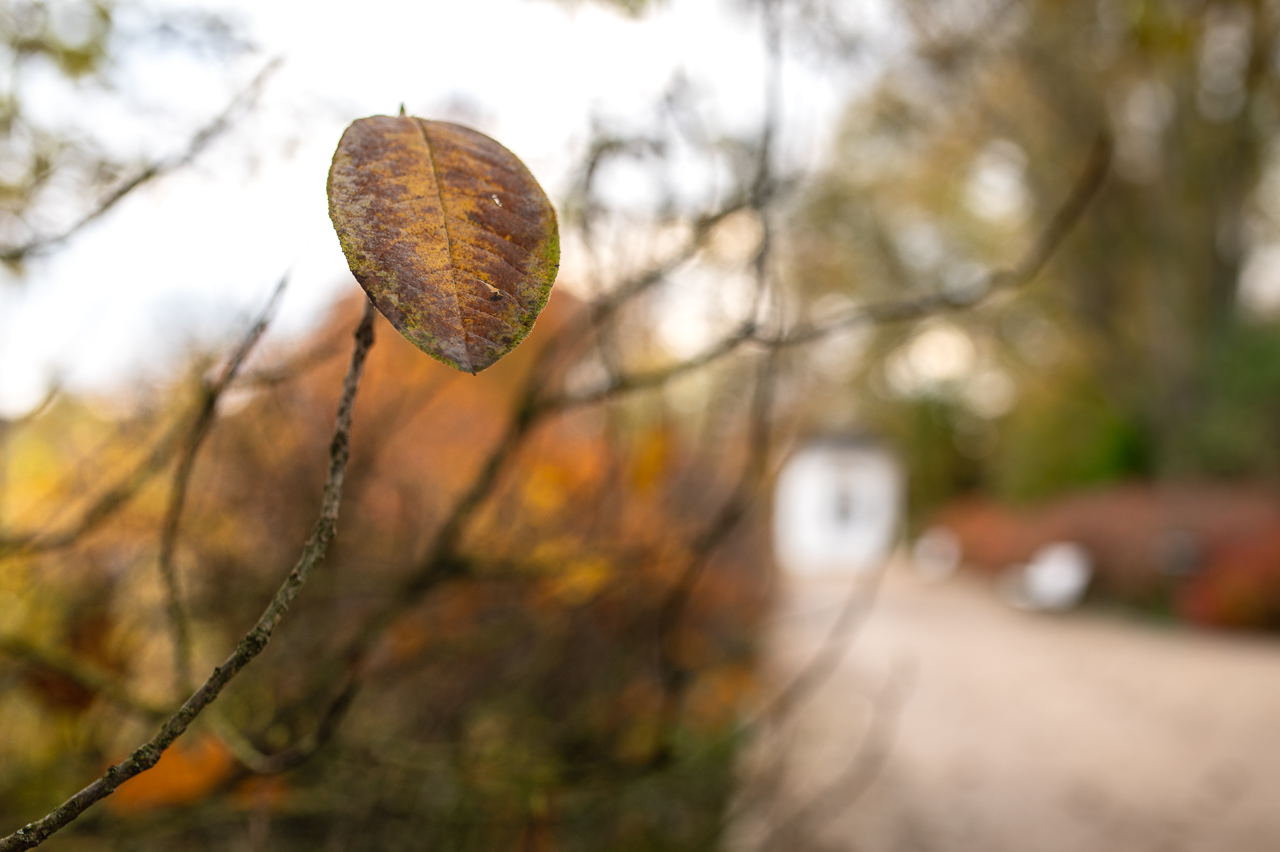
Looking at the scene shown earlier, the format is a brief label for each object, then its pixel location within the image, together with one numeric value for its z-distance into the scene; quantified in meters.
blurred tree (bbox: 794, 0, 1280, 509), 11.44
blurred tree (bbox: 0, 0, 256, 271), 1.17
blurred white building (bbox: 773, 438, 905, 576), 27.61
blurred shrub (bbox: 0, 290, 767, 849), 1.43
